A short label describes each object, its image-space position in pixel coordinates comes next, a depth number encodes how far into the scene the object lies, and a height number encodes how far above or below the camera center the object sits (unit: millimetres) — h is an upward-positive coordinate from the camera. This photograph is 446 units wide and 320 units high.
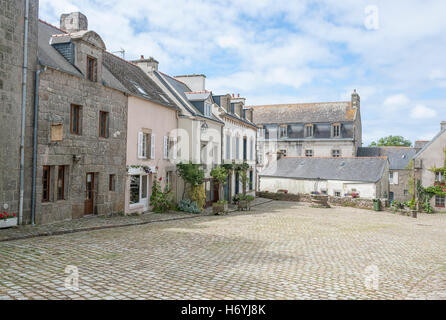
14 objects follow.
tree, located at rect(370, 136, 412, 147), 71562 +5891
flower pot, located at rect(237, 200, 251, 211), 22875 -2230
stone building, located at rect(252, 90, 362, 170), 43281 +4859
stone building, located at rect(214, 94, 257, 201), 26469 +2357
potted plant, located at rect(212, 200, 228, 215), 19875 -2169
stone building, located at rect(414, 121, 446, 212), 30156 +445
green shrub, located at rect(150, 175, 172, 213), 18578 -1610
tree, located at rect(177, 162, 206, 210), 19859 -602
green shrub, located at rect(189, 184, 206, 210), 20391 -1515
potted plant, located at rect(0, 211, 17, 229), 10884 -1659
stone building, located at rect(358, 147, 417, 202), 44312 +108
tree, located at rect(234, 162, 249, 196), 27331 -105
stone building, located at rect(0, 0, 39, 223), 11125 +2048
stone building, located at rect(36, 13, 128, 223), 12539 +1498
